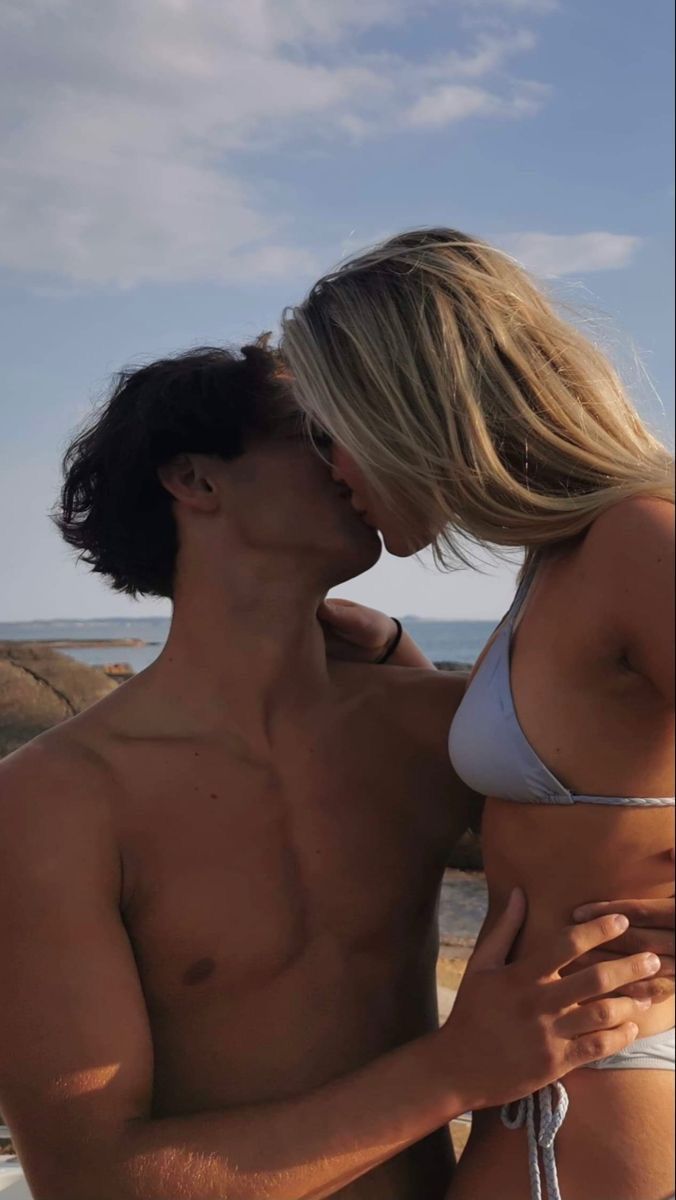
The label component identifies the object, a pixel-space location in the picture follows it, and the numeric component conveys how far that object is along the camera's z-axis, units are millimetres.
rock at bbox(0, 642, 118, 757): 9133
